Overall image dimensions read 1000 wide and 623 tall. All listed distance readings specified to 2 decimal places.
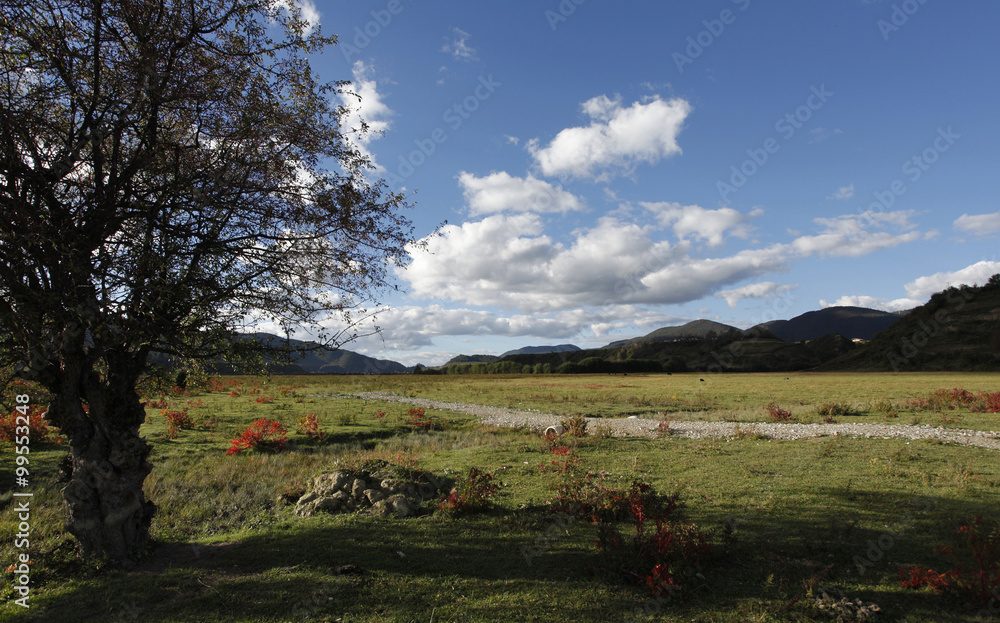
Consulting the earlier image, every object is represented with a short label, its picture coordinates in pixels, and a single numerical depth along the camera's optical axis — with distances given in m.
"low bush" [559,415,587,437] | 18.05
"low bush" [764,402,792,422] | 24.15
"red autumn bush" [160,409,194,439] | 20.00
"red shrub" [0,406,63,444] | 14.99
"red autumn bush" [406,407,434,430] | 24.41
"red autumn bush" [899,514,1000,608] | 5.10
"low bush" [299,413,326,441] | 19.81
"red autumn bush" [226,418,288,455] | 16.94
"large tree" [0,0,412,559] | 6.00
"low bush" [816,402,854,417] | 25.26
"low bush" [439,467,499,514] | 8.69
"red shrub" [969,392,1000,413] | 23.39
